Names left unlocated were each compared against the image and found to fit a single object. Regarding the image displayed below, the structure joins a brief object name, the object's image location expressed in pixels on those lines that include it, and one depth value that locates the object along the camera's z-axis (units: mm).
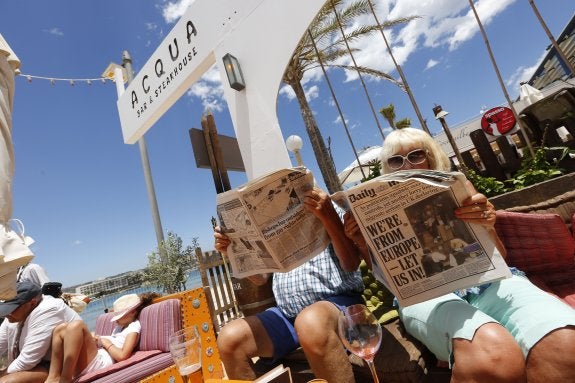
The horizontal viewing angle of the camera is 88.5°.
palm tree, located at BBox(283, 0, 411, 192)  8538
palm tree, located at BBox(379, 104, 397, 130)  18797
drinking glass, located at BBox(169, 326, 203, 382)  1133
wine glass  923
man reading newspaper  1187
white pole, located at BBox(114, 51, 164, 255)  6648
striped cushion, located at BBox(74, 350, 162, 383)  2179
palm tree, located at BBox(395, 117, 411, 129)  17456
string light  7242
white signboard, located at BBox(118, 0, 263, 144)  2438
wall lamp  2301
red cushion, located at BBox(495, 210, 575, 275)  1457
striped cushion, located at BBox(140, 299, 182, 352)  2486
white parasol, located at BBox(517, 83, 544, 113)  8602
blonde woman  854
